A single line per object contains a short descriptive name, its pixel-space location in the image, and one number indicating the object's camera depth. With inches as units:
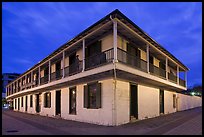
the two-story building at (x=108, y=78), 321.6
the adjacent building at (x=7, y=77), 2268.3
